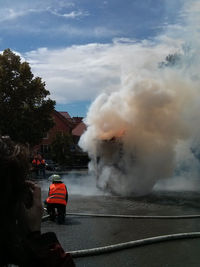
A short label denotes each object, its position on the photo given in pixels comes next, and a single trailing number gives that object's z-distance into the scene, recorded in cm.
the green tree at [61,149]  3819
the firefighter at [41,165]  2267
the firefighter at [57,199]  805
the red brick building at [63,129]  4987
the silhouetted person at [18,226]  143
